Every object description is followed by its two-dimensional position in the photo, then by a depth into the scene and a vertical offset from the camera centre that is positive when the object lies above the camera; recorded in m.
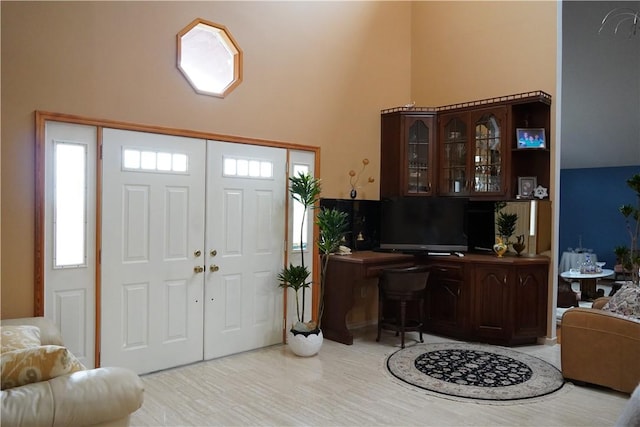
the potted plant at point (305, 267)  4.49 -0.59
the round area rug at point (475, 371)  3.68 -1.40
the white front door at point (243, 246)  4.40 -0.38
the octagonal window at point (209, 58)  4.24 +1.40
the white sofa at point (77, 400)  1.81 -0.79
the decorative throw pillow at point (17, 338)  2.43 -0.72
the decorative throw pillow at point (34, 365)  1.90 -0.66
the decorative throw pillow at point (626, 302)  3.63 -0.70
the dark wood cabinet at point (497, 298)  4.90 -0.92
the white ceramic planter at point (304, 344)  4.46 -1.29
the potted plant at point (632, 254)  5.36 -0.55
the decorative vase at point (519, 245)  5.23 -0.37
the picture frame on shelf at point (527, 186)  5.21 +0.29
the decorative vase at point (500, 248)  5.26 -0.41
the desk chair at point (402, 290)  4.80 -0.83
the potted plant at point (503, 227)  5.29 -0.18
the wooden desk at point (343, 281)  4.89 -0.76
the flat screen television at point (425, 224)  5.45 -0.16
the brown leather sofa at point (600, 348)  3.49 -1.05
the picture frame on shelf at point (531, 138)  5.09 +0.80
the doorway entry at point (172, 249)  3.67 -0.37
